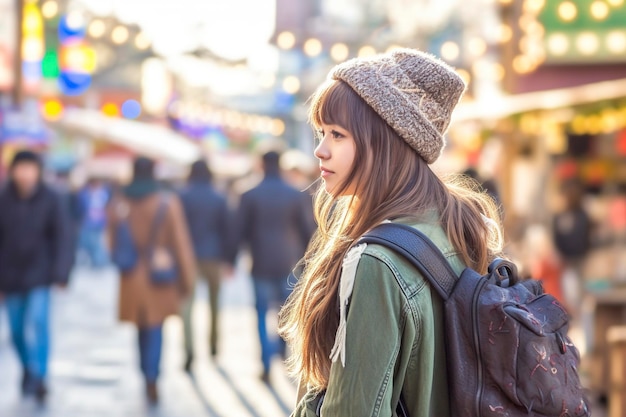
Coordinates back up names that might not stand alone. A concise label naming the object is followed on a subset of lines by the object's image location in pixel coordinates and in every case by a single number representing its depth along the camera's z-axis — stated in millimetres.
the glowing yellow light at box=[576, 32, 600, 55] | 18562
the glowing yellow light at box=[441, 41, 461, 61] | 15242
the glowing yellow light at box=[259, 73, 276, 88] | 26973
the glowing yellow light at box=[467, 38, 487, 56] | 17031
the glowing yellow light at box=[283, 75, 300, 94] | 22406
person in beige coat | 8344
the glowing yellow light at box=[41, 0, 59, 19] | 14547
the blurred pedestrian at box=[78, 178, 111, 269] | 21880
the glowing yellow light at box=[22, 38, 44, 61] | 19812
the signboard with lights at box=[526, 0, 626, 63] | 17672
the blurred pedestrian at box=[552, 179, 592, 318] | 11445
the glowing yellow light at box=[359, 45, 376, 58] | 15642
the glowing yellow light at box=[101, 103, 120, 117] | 28955
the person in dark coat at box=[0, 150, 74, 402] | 8164
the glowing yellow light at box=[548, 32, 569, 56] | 18906
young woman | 2305
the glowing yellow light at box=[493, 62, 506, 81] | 11664
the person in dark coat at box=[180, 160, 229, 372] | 10766
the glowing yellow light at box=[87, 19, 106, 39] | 15891
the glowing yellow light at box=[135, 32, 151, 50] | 16062
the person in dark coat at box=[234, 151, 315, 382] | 9523
